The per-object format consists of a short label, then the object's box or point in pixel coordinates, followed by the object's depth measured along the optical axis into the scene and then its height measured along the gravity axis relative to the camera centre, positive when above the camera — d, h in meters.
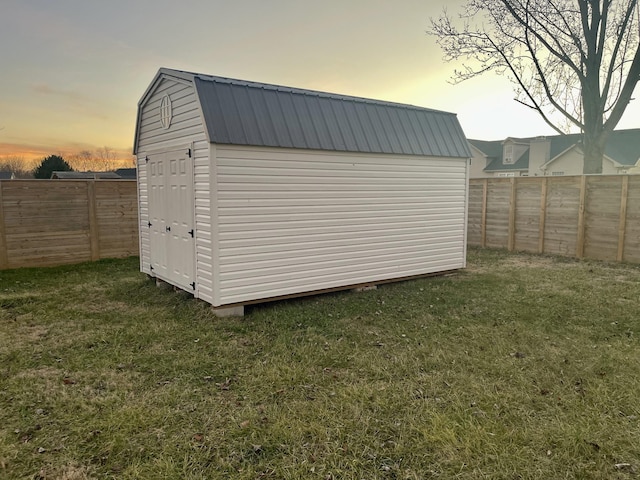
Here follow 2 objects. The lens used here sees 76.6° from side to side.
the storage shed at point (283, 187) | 4.96 +0.12
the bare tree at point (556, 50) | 10.82 +4.31
